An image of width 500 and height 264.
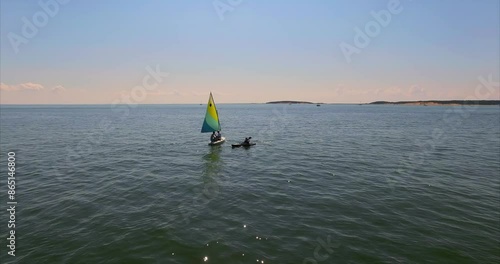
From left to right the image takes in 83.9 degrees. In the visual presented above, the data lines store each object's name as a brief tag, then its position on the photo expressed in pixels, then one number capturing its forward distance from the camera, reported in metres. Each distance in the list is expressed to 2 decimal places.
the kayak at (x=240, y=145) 46.55
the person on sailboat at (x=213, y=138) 49.44
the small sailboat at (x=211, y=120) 47.16
